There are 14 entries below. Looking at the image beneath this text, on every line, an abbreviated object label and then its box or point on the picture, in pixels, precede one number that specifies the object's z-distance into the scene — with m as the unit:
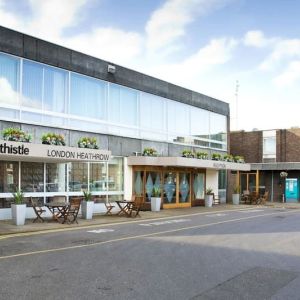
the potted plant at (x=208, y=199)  19.99
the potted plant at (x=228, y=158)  21.01
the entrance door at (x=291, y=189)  26.41
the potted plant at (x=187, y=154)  17.80
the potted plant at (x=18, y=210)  10.83
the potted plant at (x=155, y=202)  16.28
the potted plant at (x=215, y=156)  19.97
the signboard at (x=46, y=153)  10.30
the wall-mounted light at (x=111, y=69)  15.82
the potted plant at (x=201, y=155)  18.83
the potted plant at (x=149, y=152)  16.47
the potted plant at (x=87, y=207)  12.73
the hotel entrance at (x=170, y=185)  16.82
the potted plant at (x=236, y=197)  22.35
